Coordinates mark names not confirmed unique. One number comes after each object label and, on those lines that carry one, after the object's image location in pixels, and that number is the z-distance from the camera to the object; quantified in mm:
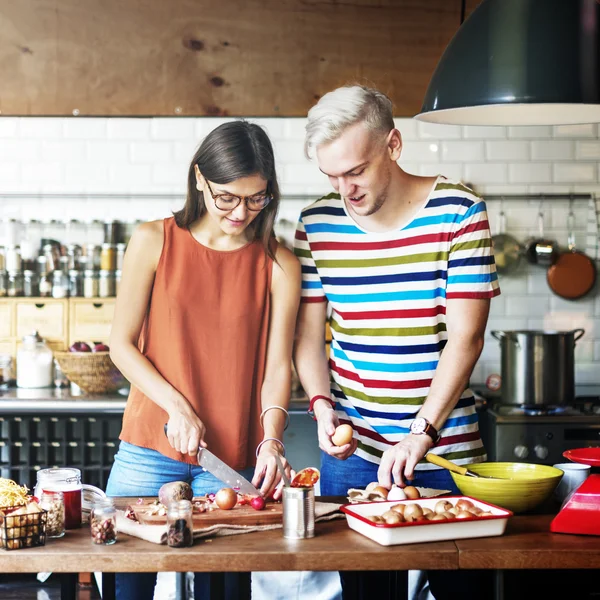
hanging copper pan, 5312
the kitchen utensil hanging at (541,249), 5277
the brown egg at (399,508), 2202
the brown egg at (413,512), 2150
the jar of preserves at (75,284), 5223
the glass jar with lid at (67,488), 2299
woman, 2686
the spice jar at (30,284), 5234
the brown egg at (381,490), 2395
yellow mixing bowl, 2355
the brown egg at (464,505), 2215
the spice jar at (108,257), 5195
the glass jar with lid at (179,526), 2117
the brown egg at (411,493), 2361
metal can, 2182
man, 2639
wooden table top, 2064
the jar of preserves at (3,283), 5246
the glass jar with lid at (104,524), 2143
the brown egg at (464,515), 2165
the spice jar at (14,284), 5227
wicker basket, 4699
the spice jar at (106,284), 5199
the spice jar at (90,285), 5203
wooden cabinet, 5199
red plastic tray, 2443
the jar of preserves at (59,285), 5215
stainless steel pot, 4570
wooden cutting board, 2246
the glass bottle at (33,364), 4969
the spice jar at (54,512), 2205
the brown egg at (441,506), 2213
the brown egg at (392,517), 2112
